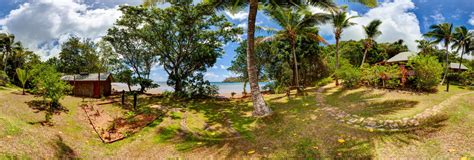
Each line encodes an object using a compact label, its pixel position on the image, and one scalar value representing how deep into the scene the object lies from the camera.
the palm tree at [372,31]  28.85
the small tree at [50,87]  14.80
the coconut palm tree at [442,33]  29.67
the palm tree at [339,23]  23.75
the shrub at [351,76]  21.42
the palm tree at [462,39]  31.66
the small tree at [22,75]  19.12
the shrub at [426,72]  17.42
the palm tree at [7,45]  37.62
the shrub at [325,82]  29.19
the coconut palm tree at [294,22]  22.28
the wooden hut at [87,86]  25.30
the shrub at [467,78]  27.64
